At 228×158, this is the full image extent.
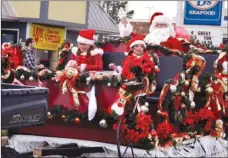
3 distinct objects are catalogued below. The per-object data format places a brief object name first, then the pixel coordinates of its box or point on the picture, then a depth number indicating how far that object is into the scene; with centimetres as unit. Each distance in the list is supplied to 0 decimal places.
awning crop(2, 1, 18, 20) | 1525
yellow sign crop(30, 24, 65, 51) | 1646
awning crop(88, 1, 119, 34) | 1840
